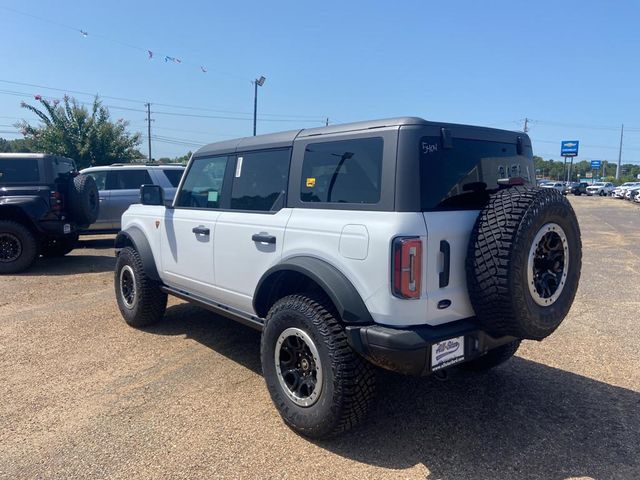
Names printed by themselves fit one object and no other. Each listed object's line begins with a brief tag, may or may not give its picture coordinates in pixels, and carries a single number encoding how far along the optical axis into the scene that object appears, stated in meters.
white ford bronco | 2.67
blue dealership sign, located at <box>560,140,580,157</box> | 82.88
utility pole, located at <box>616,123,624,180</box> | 101.55
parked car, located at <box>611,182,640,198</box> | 46.45
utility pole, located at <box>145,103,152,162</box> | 58.35
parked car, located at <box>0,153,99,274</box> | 8.27
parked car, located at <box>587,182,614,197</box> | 58.25
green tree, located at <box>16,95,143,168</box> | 25.23
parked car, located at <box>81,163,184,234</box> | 10.82
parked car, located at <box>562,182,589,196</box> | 58.25
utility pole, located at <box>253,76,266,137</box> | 28.08
